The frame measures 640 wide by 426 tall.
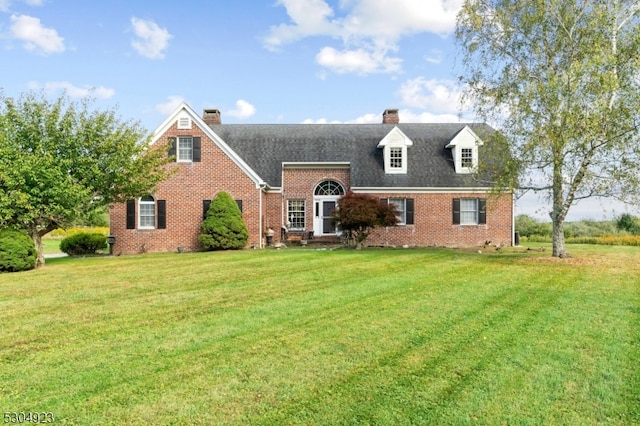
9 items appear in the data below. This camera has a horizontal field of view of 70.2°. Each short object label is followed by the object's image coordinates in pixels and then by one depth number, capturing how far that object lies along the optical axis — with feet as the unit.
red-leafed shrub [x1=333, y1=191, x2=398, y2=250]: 61.77
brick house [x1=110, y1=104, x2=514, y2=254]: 68.74
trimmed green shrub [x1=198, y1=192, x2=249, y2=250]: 65.67
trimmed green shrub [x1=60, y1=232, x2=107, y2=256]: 68.80
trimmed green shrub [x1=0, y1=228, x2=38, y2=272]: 45.34
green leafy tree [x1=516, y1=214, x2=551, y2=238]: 100.89
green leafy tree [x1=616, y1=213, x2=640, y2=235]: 95.96
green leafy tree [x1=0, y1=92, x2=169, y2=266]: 47.62
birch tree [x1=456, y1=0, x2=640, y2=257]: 45.52
